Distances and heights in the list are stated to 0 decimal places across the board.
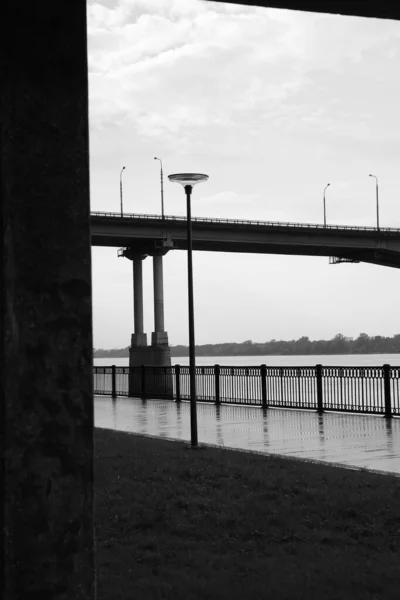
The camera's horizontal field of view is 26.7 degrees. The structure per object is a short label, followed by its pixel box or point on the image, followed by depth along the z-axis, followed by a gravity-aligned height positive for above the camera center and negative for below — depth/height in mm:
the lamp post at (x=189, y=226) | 14352 +1910
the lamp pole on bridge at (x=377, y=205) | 77325 +12004
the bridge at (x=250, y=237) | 61969 +7965
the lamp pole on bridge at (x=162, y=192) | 67375 +12030
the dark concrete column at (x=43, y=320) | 4367 +119
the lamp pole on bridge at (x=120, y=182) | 68206 +13127
